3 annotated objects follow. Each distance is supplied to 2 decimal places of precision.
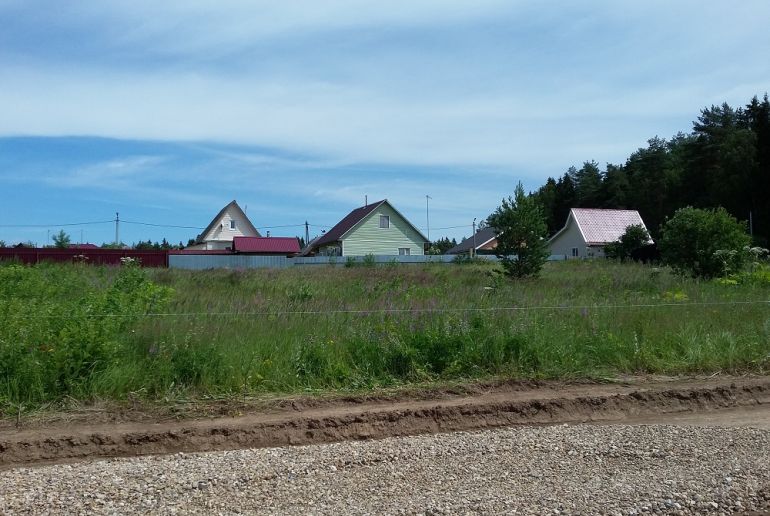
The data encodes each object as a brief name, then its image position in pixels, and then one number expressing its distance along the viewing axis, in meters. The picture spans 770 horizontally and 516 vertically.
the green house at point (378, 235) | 49.72
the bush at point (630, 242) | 45.28
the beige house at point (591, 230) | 55.08
